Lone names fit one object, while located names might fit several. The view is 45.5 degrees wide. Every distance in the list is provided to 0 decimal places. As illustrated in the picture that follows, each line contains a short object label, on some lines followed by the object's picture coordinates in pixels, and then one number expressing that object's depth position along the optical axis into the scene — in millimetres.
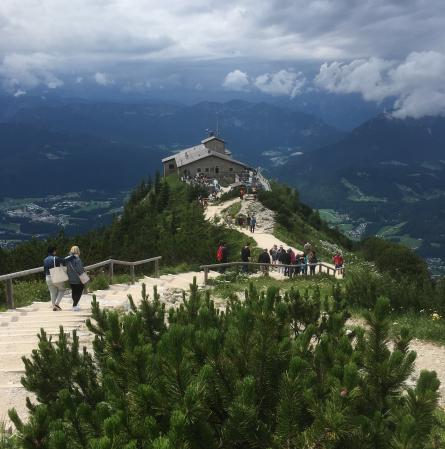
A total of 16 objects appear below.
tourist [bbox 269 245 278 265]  27556
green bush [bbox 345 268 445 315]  12227
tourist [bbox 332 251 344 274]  26369
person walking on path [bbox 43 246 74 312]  12484
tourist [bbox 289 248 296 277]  25534
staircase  6863
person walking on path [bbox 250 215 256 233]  44156
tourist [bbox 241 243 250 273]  24703
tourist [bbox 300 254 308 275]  24283
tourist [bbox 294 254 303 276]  24594
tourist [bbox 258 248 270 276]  24172
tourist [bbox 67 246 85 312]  12422
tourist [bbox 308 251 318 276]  24553
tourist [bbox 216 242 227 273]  23656
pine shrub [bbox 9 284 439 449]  3096
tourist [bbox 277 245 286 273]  25522
